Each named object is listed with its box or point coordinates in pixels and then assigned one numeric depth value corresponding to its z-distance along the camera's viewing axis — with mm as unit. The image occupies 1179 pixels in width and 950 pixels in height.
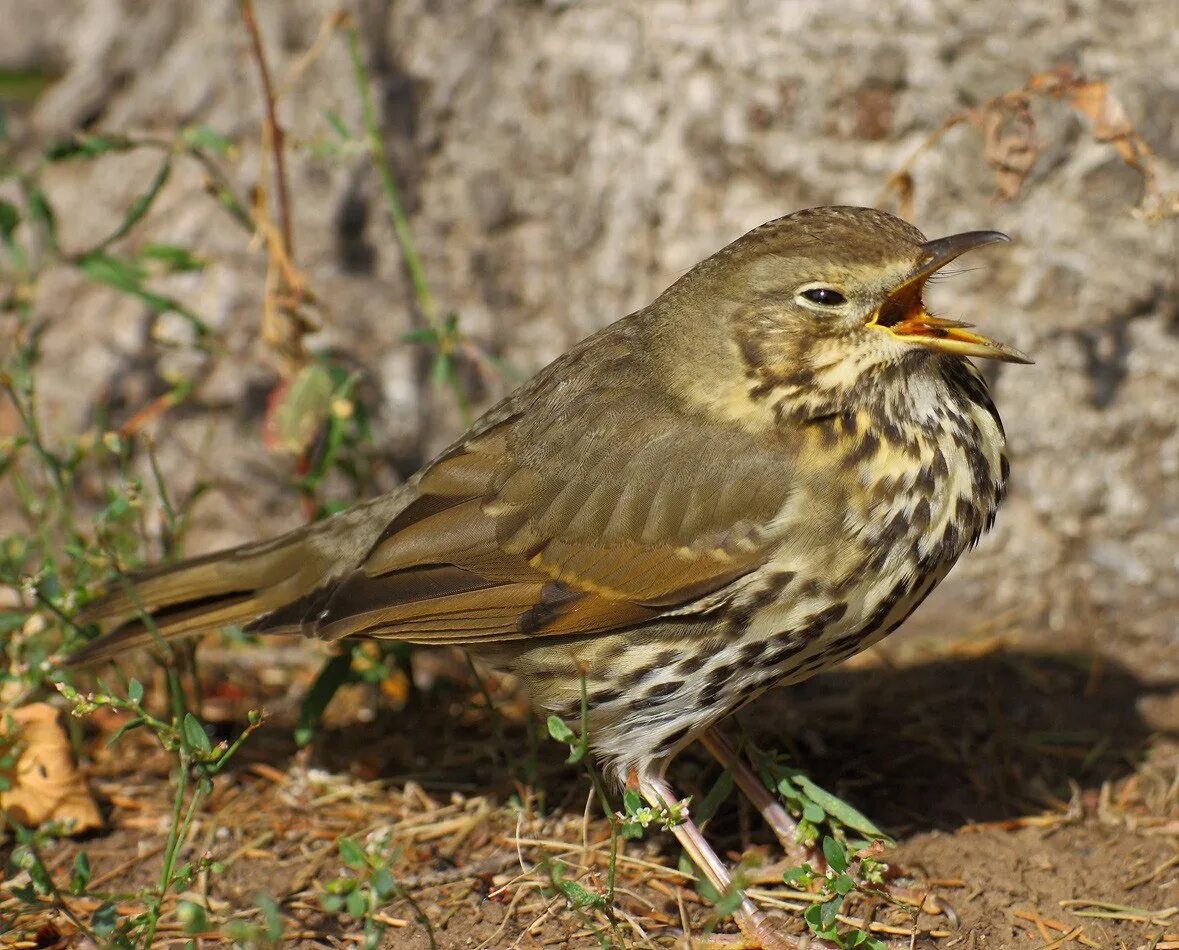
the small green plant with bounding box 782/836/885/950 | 5707
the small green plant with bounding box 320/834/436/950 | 4816
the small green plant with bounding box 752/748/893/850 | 6500
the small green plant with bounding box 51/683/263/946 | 5414
